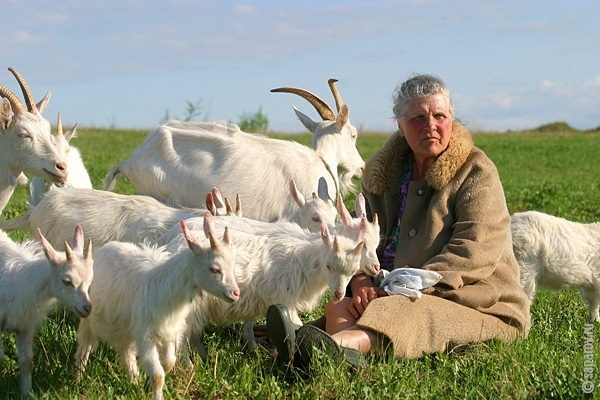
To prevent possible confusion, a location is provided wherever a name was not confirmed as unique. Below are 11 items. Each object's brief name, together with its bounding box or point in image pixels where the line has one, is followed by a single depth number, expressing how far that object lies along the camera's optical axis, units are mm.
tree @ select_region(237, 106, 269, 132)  33906
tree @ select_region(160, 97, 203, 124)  23128
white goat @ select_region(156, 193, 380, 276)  4855
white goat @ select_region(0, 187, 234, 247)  5918
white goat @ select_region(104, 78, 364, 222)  7180
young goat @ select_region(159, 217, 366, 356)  4891
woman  4617
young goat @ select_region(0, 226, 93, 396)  4000
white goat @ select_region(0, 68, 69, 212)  6230
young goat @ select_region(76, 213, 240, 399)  3959
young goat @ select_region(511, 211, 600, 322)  6699
